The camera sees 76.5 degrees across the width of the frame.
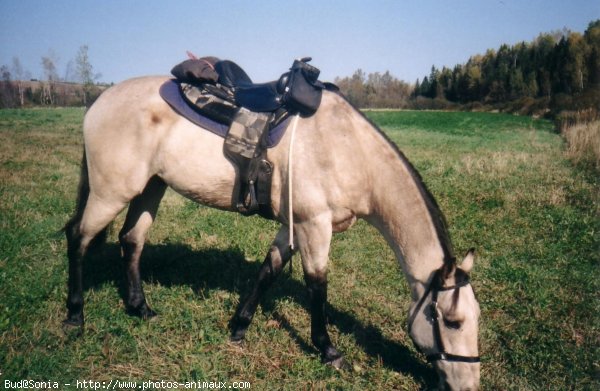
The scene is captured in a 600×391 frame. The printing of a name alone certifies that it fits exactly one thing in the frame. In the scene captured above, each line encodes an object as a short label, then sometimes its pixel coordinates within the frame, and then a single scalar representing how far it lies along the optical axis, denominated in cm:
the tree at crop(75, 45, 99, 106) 6934
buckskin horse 281
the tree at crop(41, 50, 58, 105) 8087
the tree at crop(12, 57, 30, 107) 7416
